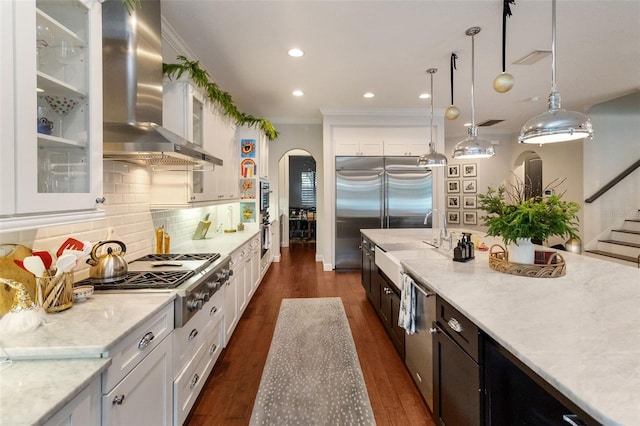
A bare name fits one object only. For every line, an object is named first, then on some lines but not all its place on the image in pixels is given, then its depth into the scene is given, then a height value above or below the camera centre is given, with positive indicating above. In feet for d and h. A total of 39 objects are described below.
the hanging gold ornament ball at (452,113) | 9.59 +3.11
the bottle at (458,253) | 7.20 -1.03
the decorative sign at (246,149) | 15.24 +3.13
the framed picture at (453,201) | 25.02 +0.75
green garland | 8.20 +3.90
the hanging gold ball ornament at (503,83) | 6.92 +2.94
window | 32.78 +2.36
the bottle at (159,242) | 8.34 -0.85
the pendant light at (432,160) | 10.78 +1.82
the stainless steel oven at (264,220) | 15.69 -0.49
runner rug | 6.16 -4.10
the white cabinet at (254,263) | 12.24 -2.24
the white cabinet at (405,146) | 18.30 +3.90
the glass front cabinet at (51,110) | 3.09 +1.25
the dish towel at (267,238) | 16.23 -1.51
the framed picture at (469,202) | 24.31 +0.65
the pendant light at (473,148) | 8.70 +1.81
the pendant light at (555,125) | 5.18 +1.48
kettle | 5.49 -1.01
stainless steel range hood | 5.80 +2.35
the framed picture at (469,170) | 24.39 +3.24
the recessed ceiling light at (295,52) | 10.52 +5.60
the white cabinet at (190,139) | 8.30 +2.27
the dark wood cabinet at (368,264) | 11.01 -2.08
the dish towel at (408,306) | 6.44 -2.09
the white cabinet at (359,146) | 18.19 +3.89
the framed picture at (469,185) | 24.47 +2.03
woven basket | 5.76 -1.13
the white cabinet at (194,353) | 5.38 -2.97
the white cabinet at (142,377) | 3.52 -2.21
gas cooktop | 5.25 -1.24
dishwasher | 5.78 -2.81
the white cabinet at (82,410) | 2.72 -1.94
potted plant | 5.71 -0.24
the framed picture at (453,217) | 25.02 -0.58
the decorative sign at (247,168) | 15.20 +2.17
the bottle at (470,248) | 7.43 -0.94
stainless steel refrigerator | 18.20 +1.05
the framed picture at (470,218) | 24.27 -0.65
